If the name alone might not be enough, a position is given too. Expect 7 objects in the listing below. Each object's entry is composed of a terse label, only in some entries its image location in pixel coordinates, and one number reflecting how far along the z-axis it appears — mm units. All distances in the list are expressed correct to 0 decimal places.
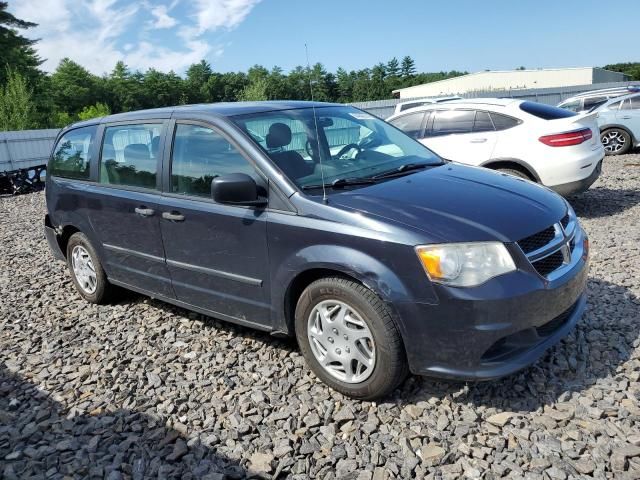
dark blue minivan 2705
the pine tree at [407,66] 126312
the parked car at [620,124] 12706
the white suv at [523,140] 6844
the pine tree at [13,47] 44844
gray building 64562
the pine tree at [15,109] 30391
